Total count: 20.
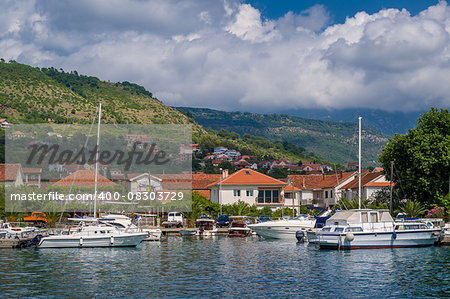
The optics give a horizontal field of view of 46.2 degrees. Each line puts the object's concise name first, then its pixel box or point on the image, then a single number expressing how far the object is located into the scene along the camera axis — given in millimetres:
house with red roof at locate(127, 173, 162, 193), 96625
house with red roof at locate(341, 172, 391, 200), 91188
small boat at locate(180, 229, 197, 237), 64812
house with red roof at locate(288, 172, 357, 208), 102375
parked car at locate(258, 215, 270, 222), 74406
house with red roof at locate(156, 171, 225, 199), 100688
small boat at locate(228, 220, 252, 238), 65750
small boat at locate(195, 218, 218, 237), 67875
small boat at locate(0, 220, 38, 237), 52750
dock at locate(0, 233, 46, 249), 50344
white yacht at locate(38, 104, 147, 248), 48656
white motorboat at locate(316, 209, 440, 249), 45750
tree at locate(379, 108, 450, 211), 60750
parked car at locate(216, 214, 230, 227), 74625
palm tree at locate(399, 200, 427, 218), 56719
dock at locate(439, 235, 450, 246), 49250
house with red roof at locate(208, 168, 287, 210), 93812
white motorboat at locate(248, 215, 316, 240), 60344
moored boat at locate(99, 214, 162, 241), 52094
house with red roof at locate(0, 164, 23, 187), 95688
